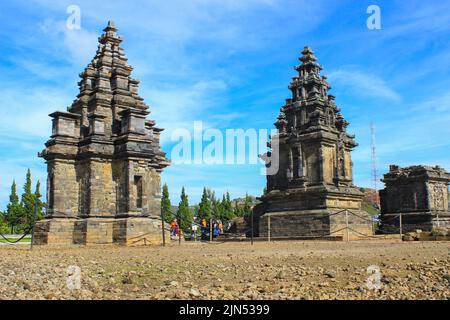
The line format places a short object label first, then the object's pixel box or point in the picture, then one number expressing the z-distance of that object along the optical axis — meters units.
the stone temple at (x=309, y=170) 29.41
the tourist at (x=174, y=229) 34.40
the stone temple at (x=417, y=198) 35.00
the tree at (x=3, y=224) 52.76
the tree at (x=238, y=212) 76.18
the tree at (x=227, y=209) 73.00
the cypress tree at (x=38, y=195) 54.67
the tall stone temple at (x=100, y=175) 22.81
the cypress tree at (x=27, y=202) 56.31
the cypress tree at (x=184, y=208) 67.00
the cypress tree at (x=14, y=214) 56.44
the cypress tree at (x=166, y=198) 61.70
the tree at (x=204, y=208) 69.00
